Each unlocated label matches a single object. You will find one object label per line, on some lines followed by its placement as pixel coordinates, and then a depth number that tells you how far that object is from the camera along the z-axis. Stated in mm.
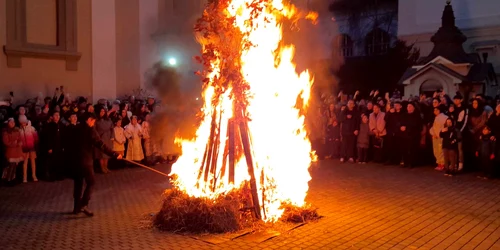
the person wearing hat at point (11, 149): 10570
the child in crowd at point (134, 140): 13222
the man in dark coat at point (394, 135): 13523
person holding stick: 7973
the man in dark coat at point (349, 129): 14508
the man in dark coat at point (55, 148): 11320
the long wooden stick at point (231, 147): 7480
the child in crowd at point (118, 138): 12836
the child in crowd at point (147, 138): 13547
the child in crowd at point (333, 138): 15047
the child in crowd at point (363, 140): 14242
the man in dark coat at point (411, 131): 13163
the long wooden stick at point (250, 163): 7281
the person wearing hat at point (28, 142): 10891
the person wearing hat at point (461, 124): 12078
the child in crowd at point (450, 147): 11875
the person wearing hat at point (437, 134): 12500
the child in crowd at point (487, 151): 11516
